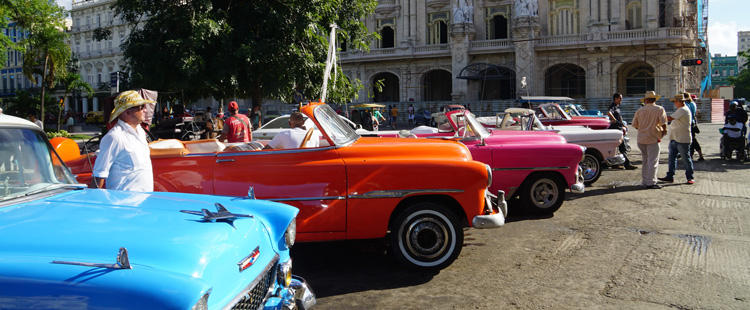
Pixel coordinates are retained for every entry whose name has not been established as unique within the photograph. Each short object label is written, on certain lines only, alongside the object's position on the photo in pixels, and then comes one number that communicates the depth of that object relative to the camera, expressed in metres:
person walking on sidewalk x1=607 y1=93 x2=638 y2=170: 14.53
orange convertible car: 5.48
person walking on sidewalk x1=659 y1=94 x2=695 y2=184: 11.09
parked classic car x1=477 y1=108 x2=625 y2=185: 11.38
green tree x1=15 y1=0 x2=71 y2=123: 26.64
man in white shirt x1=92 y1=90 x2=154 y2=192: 4.57
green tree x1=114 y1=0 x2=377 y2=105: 15.53
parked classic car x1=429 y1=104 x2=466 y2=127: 10.69
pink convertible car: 8.07
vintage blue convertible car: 2.31
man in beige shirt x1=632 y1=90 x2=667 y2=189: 10.64
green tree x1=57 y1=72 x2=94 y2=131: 40.54
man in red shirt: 9.74
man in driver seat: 6.00
